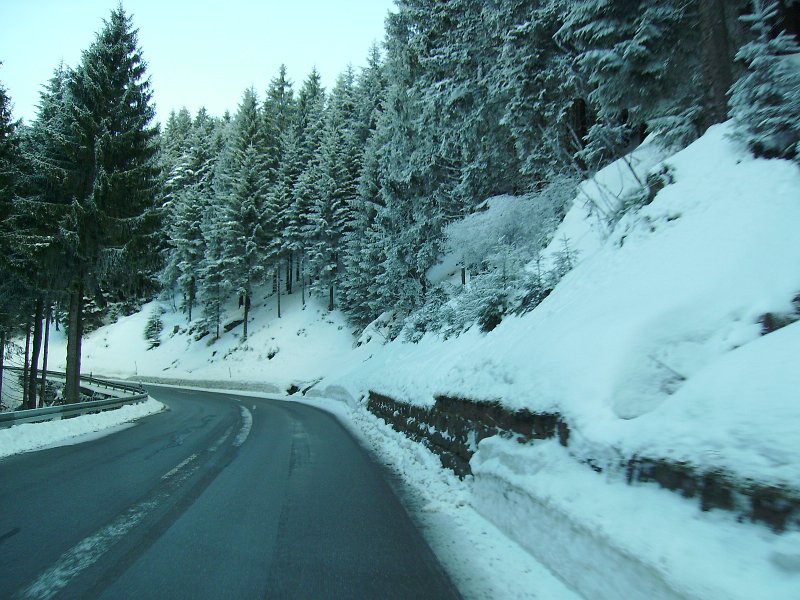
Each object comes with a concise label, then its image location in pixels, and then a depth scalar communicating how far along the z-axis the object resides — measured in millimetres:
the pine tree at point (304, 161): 43062
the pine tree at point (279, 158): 43938
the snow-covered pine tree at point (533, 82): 13539
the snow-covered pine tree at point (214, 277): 43375
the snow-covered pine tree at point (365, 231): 30781
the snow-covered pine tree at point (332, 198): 39531
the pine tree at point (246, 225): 42531
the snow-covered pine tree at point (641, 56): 9492
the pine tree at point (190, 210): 51781
